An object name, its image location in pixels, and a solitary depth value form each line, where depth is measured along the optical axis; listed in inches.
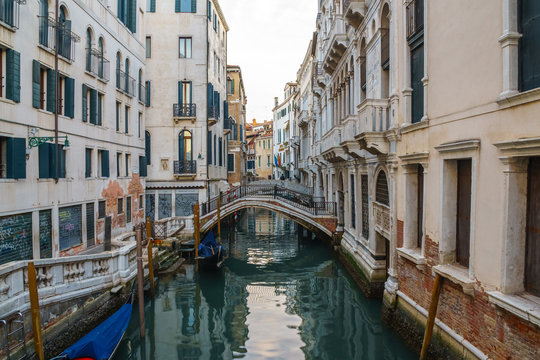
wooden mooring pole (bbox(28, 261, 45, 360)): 258.1
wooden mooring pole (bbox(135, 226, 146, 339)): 360.8
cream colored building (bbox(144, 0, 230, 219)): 829.8
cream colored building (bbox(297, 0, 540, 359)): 190.7
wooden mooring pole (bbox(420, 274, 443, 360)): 249.5
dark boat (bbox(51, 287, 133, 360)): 263.7
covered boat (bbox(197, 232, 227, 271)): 605.6
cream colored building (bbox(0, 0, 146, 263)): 363.3
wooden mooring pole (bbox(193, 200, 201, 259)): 633.4
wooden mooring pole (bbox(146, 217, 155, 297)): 472.7
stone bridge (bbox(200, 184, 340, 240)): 703.1
